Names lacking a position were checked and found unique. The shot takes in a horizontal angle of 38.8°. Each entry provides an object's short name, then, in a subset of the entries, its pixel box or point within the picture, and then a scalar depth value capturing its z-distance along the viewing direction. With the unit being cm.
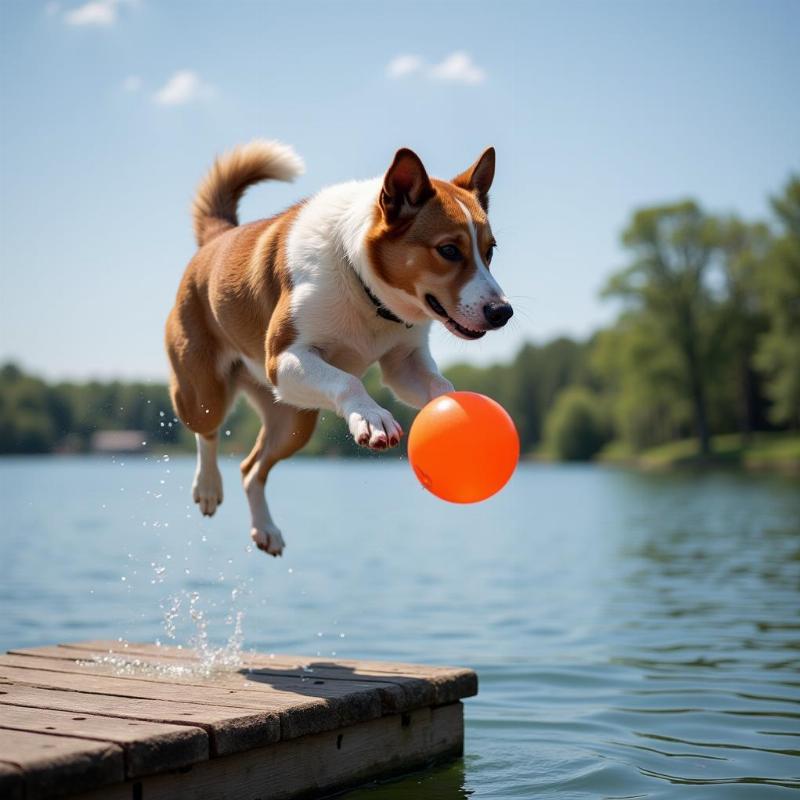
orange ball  481
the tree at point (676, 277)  5391
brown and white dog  491
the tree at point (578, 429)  7825
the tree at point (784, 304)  4766
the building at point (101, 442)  7348
